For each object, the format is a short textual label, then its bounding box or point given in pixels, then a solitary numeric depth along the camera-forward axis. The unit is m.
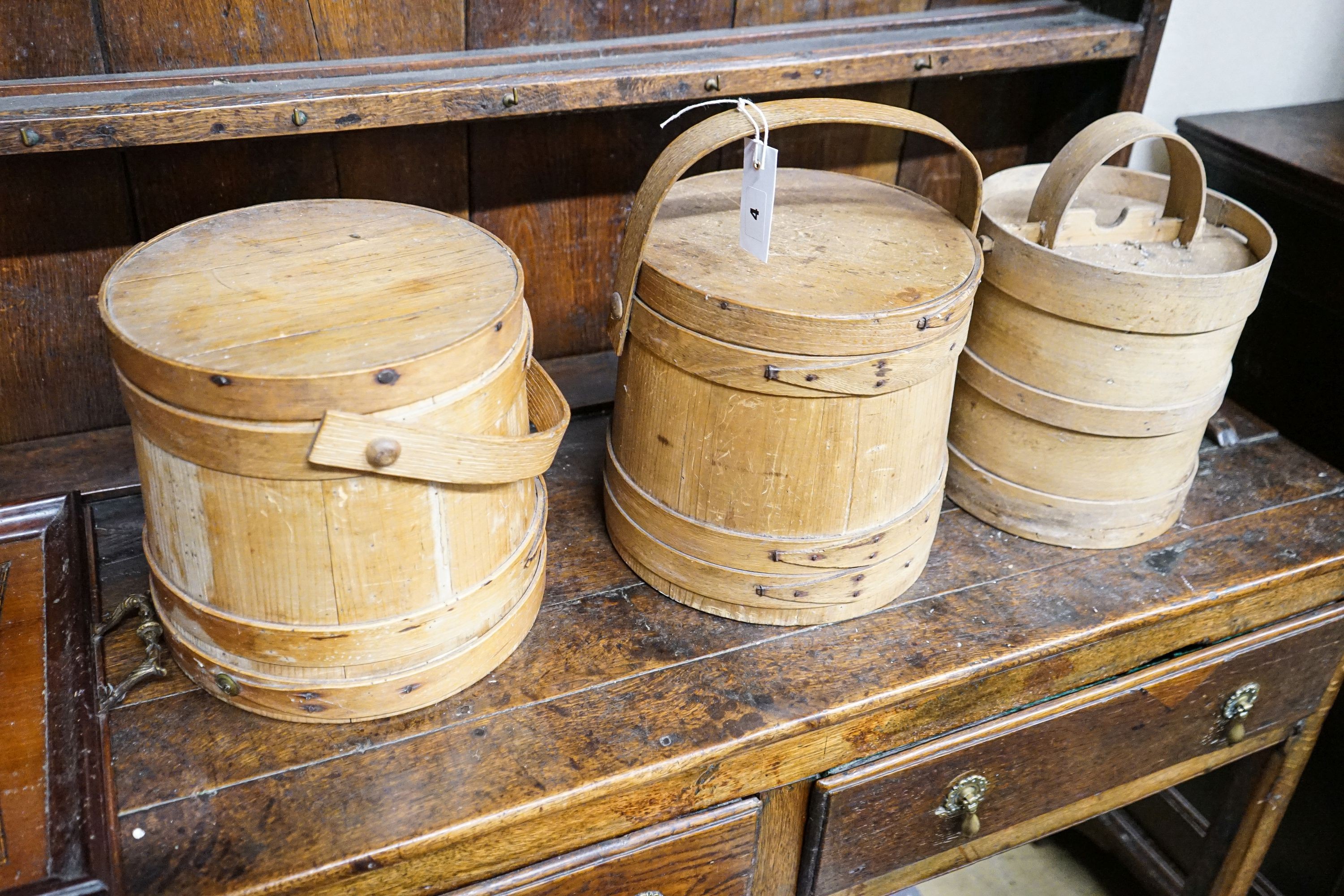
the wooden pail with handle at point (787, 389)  1.03
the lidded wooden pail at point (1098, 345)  1.18
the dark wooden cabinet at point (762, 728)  0.97
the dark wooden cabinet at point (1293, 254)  1.59
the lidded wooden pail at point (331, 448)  0.86
